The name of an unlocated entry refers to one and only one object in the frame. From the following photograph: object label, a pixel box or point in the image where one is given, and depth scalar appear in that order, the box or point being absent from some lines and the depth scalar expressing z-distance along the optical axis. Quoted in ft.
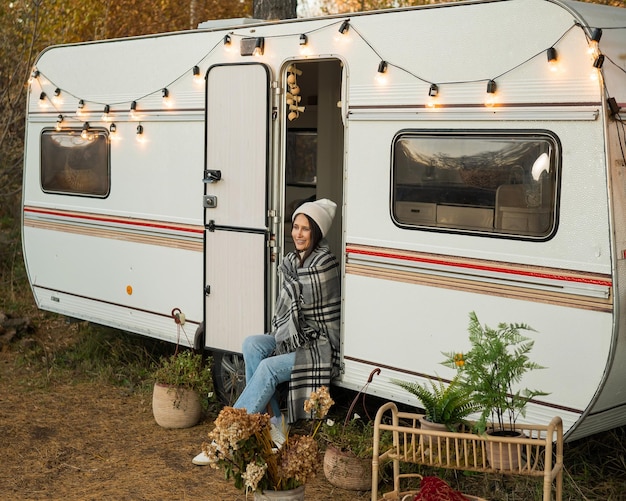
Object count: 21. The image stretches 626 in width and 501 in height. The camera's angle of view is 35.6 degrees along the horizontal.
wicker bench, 14.21
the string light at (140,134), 25.40
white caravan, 15.96
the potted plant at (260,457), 14.07
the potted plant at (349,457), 18.52
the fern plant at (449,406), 16.03
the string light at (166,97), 24.43
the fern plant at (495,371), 14.92
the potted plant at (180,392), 22.71
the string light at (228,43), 22.68
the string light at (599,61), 15.37
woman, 20.13
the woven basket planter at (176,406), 22.68
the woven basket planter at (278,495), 14.48
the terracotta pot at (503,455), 14.67
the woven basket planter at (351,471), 18.51
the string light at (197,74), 23.50
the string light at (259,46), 21.81
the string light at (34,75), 29.35
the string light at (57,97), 28.37
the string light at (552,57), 16.06
